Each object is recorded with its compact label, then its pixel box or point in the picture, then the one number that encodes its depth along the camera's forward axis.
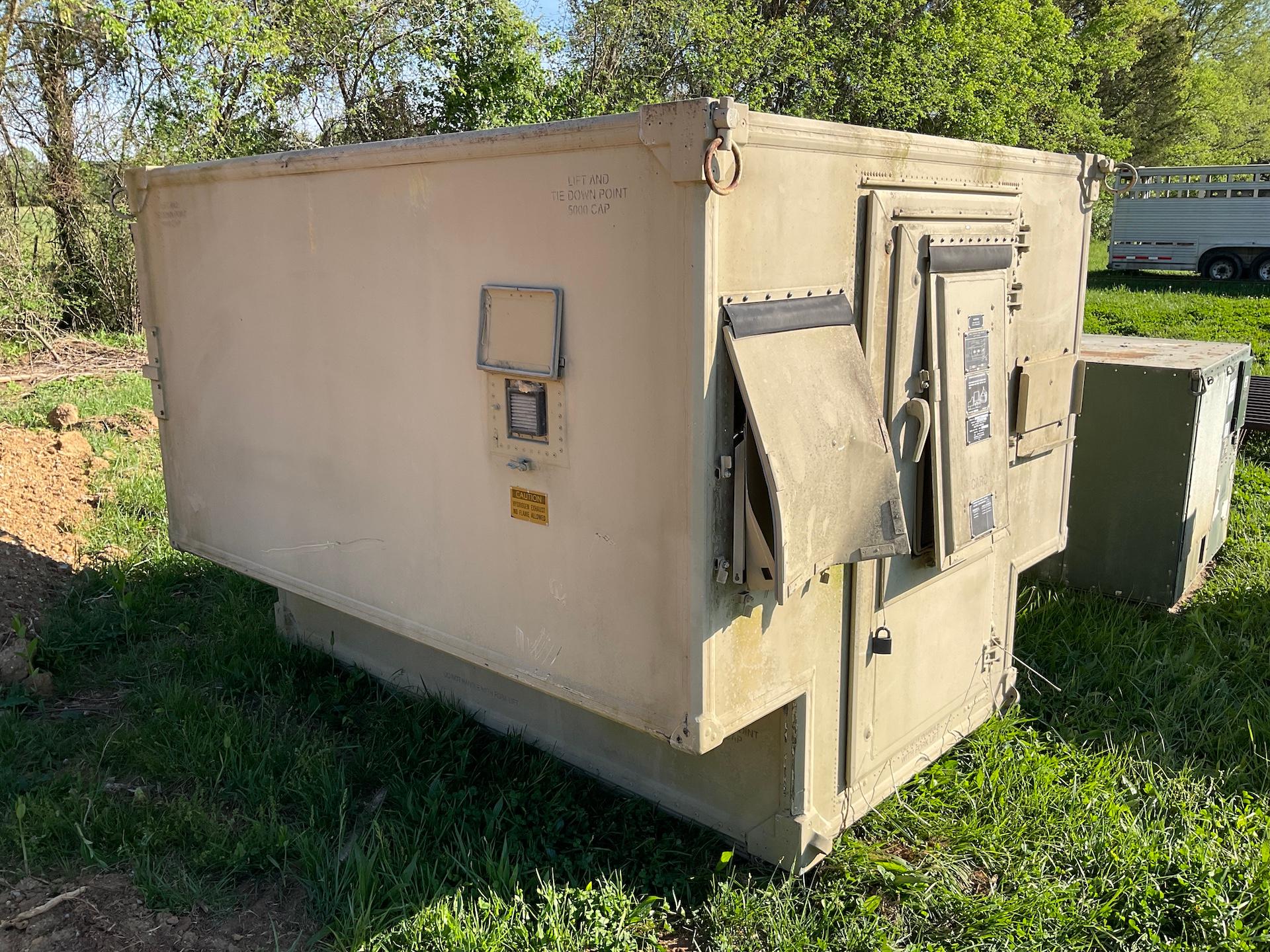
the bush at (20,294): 11.12
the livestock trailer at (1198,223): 19.70
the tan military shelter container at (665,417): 2.63
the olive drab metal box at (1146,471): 5.10
